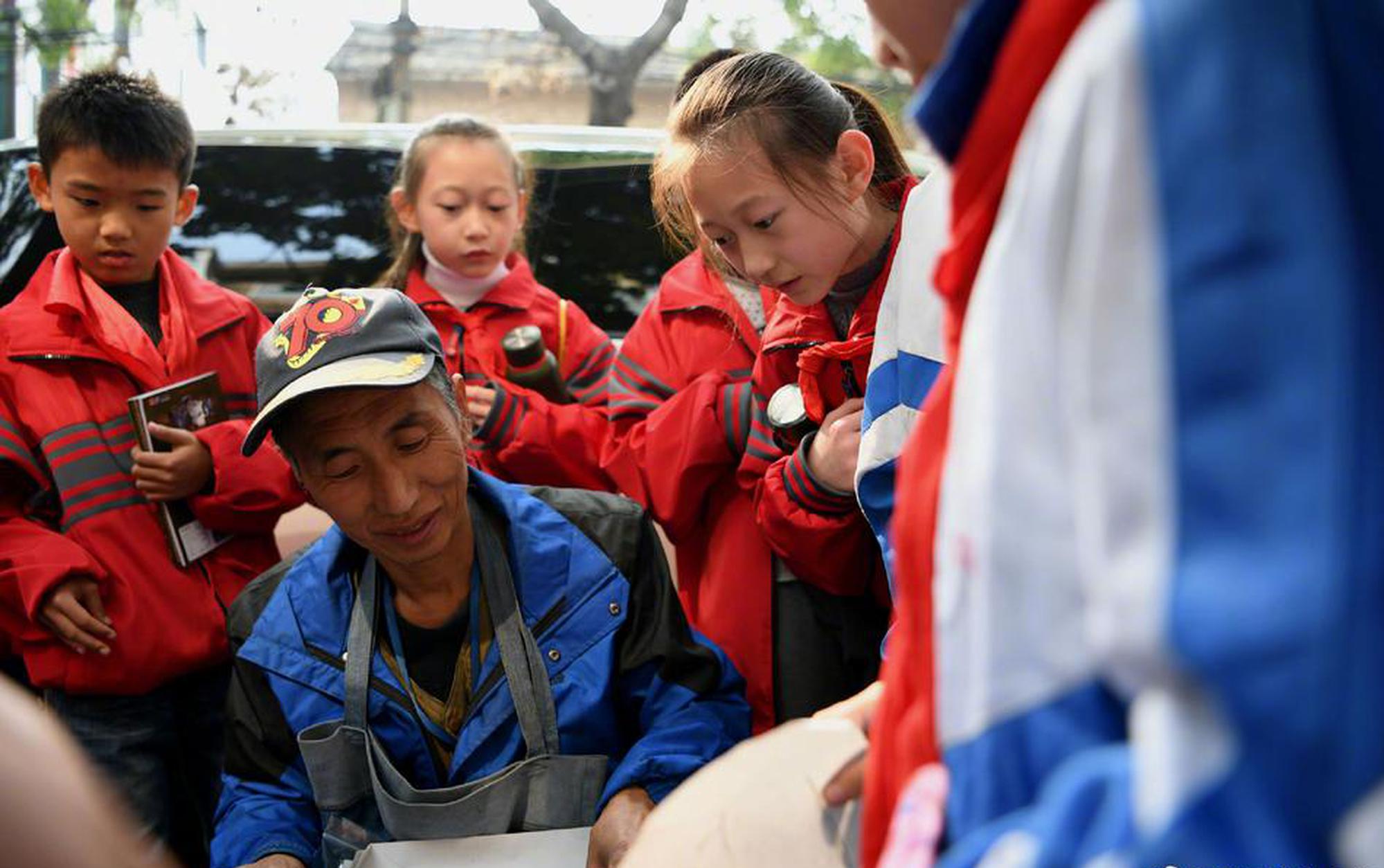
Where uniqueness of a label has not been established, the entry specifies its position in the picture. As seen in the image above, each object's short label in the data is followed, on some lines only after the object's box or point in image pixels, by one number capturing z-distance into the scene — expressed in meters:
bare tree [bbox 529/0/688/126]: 11.97
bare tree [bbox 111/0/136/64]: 13.53
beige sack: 1.12
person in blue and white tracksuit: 0.72
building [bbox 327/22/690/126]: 24.50
